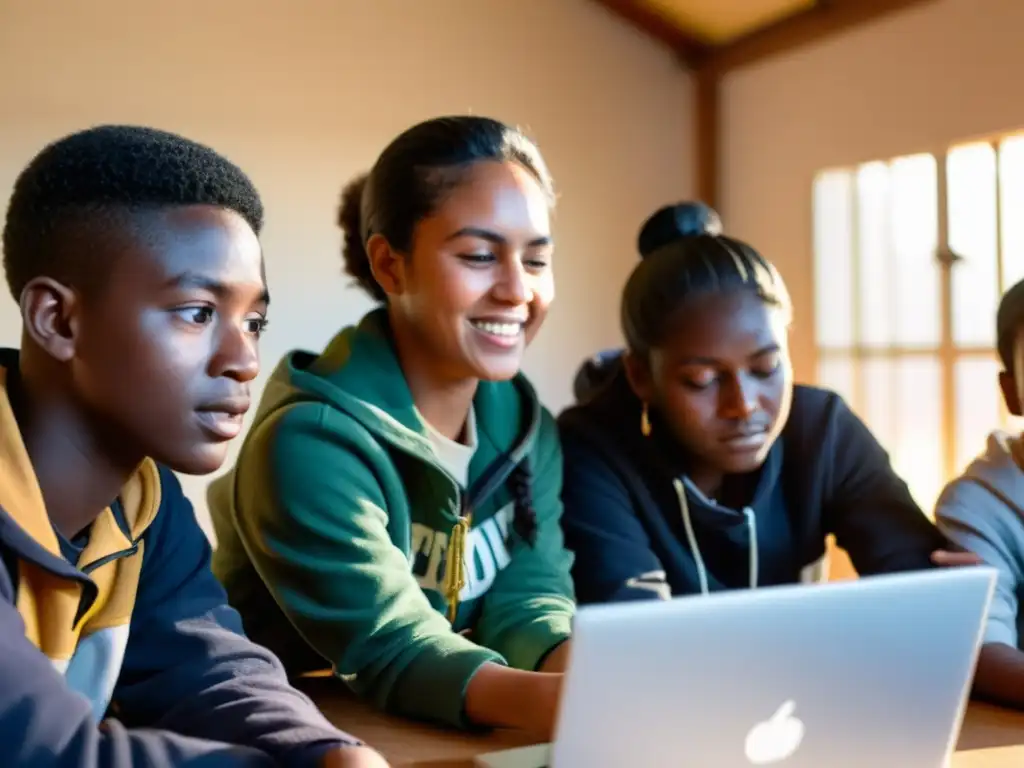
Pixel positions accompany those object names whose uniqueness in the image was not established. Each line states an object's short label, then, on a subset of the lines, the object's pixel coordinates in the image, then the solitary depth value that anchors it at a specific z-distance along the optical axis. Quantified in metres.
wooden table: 0.80
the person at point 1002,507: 1.09
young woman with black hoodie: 1.17
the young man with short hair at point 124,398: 0.72
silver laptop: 0.60
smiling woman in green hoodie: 0.92
